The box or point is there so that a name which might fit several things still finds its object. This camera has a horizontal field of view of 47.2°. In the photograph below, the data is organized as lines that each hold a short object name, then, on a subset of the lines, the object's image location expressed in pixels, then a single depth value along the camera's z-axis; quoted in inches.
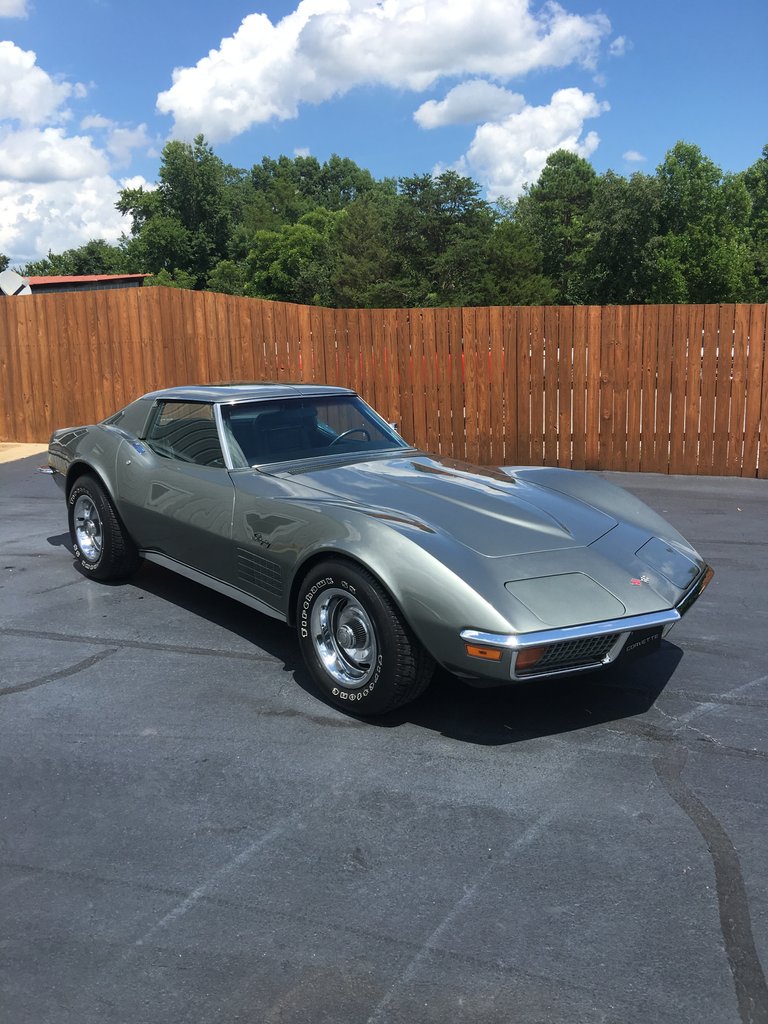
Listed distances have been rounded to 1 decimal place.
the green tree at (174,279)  2679.6
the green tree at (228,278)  2960.1
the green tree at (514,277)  2004.2
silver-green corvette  139.9
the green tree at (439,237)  2046.0
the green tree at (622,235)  2100.1
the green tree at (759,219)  2172.7
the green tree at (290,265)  2701.8
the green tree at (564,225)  2327.1
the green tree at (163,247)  3046.3
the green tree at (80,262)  3720.5
